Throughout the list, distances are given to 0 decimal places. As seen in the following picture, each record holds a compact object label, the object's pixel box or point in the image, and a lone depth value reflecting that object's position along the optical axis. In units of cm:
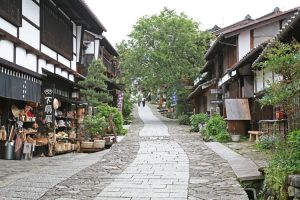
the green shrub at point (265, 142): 1422
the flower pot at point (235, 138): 2030
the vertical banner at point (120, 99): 3609
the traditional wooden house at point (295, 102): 973
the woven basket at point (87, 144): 1802
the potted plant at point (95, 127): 1923
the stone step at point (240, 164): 953
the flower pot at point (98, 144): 1803
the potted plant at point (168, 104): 5175
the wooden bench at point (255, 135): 1792
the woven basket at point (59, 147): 1635
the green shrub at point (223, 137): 2044
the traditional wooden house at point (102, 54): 2958
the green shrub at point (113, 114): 2400
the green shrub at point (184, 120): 3621
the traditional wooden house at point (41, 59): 1265
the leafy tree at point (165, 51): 3672
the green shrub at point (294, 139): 795
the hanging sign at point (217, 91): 2905
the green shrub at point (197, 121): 2795
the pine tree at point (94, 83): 2228
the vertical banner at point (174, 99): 4111
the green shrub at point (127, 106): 4139
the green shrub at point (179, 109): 4147
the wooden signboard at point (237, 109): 2080
